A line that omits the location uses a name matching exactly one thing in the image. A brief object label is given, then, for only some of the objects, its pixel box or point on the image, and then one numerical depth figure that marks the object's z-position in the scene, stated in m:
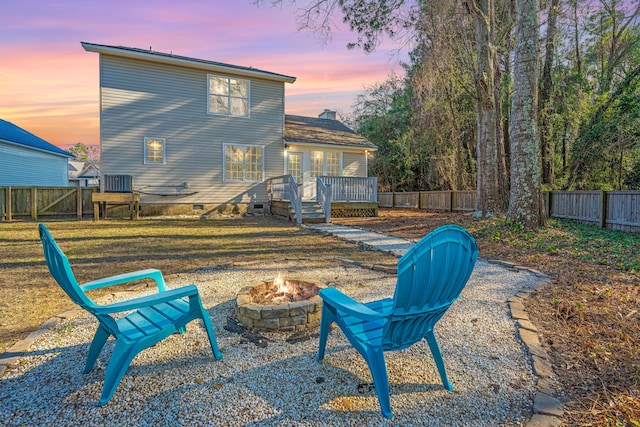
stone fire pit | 3.12
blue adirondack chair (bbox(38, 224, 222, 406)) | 2.08
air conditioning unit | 12.40
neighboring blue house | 17.14
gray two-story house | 12.65
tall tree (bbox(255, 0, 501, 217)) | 10.07
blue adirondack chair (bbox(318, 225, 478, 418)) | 1.85
